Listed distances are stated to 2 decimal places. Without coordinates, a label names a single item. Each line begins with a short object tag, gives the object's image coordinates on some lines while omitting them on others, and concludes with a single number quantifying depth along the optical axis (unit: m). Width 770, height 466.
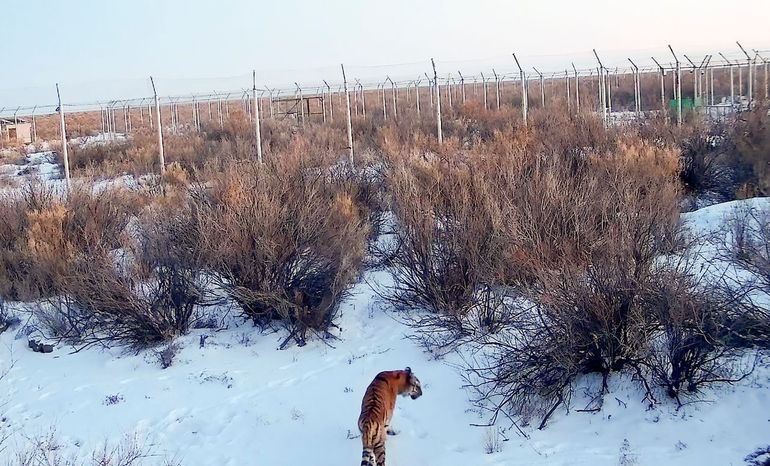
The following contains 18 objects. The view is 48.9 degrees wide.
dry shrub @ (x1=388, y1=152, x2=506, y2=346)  9.38
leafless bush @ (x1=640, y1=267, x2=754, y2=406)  6.87
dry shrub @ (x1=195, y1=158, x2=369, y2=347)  10.17
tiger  6.40
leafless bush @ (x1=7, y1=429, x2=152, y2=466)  7.03
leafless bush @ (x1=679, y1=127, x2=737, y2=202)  15.23
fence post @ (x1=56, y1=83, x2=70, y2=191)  18.49
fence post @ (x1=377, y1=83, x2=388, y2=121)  31.80
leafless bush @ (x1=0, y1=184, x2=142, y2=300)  12.20
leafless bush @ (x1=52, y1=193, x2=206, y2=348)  10.38
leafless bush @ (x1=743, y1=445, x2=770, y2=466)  5.97
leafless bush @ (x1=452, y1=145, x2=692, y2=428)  7.21
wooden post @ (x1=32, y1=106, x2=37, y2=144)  39.38
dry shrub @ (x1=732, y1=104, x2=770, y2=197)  14.28
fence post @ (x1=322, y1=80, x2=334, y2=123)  27.98
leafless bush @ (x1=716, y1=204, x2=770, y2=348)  7.00
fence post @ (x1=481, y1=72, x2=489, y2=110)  32.01
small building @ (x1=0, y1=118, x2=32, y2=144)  39.63
